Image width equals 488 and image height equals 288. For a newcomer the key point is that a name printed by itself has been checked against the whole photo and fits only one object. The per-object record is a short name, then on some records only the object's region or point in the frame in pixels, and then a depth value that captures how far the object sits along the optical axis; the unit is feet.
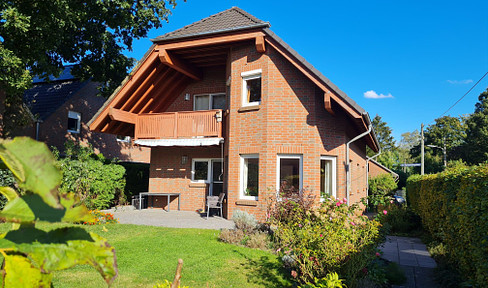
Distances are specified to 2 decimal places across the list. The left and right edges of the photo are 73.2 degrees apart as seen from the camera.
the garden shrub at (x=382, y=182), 83.56
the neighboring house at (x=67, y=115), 68.59
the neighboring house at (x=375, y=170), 96.22
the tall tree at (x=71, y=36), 37.63
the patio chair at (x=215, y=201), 42.04
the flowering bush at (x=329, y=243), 17.06
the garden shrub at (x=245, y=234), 26.43
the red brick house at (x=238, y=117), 38.68
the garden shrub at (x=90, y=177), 42.55
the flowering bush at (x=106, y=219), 36.42
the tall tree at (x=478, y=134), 133.98
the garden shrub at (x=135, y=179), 59.93
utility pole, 82.52
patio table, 48.16
